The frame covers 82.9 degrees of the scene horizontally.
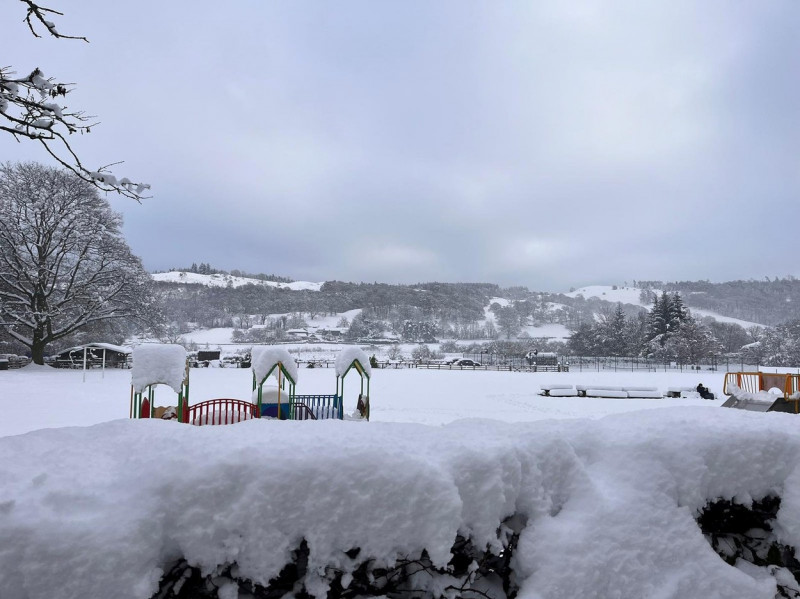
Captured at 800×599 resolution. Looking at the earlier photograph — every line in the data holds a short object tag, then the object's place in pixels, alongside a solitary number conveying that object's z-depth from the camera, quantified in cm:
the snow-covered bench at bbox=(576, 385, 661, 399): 2533
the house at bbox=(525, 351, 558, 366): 5655
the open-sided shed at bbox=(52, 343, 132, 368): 3703
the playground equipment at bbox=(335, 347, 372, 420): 1445
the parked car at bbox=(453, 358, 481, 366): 5300
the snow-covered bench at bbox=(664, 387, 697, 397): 2655
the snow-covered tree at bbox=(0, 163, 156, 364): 3059
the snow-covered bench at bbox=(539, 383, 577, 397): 2544
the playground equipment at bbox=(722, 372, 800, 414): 1495
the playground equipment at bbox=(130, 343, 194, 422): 1050
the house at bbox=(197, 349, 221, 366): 5254
